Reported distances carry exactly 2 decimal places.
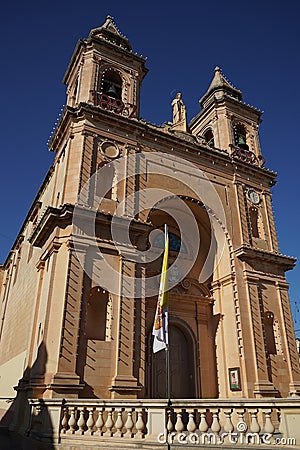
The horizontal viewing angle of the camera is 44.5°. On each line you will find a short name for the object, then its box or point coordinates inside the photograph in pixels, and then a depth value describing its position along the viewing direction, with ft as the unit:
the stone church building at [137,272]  34.45
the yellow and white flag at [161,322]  31.68
